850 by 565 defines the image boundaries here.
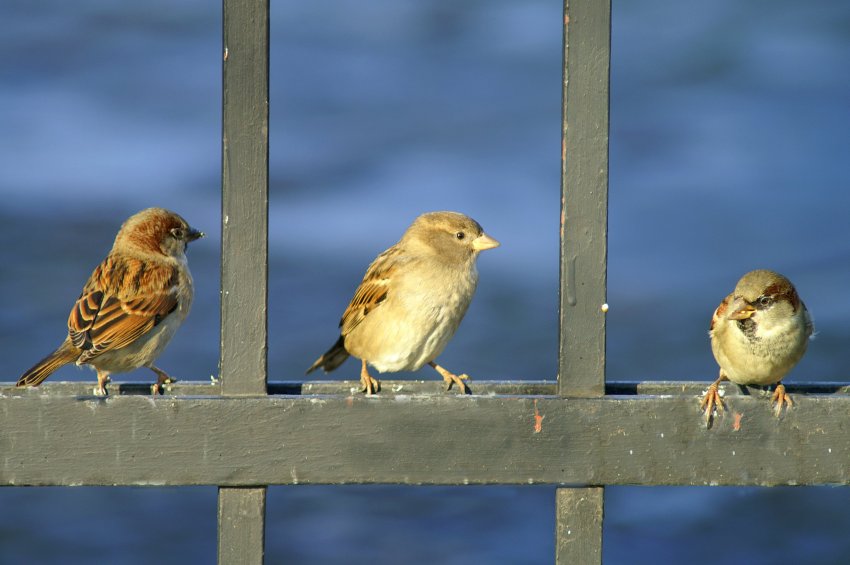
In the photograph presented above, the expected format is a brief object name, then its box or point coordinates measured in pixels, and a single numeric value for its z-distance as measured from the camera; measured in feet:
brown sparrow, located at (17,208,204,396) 21.33
